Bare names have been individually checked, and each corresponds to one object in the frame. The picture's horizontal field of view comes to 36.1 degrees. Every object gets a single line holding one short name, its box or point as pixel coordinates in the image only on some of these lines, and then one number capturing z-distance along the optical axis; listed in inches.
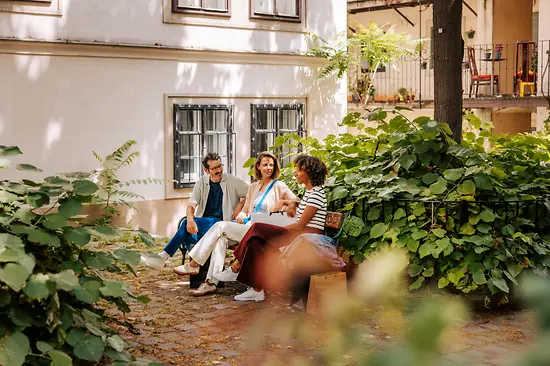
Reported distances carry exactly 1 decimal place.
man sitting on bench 362.6
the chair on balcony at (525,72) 794.8
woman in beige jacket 332.2
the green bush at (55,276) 179.8
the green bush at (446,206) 291.6
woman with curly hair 308.7
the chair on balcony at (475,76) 824.3
